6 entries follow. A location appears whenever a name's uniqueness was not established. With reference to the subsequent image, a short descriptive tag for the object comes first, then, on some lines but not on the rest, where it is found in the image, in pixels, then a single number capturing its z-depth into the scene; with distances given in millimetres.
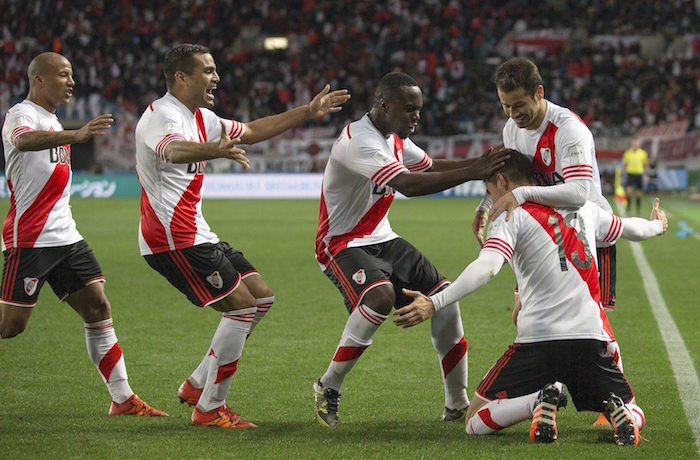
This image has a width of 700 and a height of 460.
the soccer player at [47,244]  11758
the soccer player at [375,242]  10922
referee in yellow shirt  46812
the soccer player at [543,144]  9789
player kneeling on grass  9680
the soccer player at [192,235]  10937
